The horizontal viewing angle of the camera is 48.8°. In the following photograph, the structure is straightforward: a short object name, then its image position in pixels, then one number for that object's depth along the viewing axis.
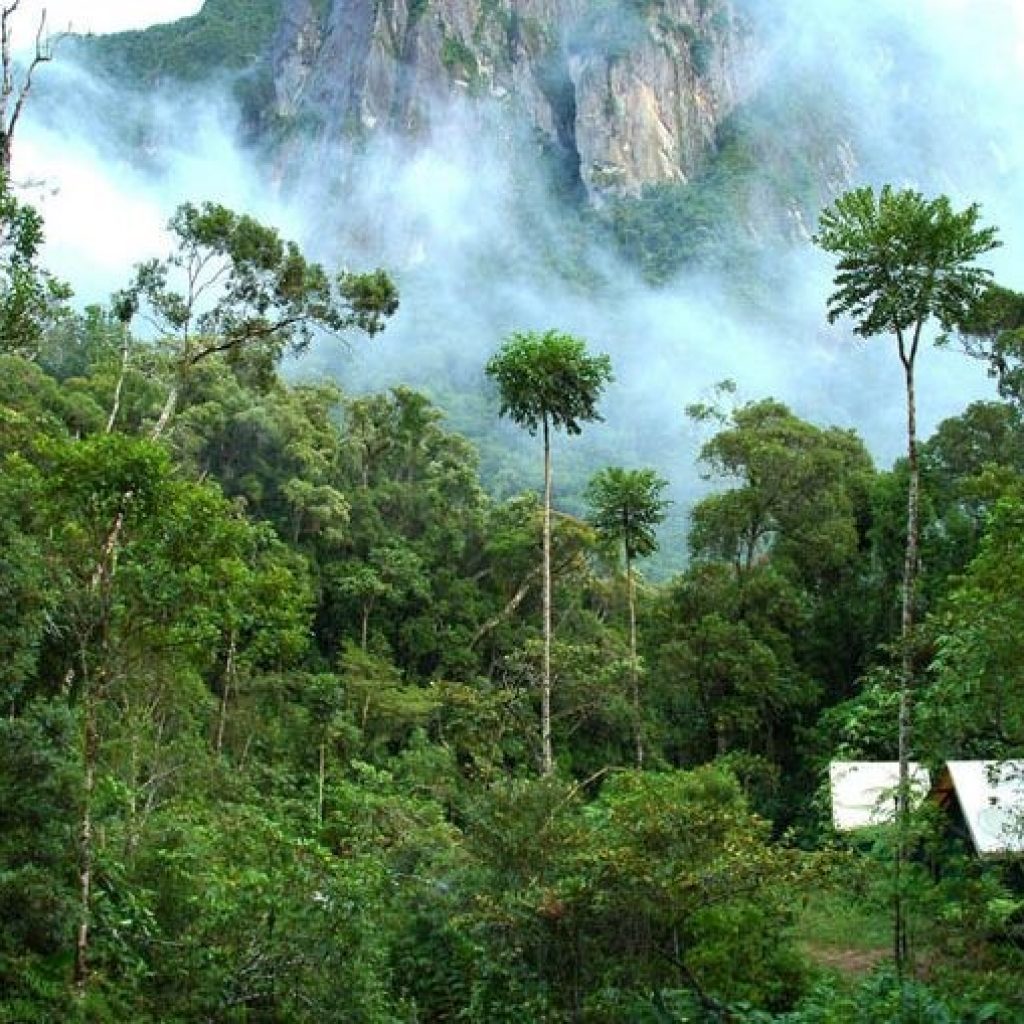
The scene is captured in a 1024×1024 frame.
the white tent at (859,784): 17.34
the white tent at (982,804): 14.00
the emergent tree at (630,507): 25.73
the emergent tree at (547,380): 20.20
